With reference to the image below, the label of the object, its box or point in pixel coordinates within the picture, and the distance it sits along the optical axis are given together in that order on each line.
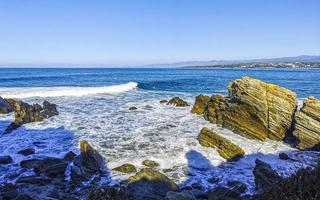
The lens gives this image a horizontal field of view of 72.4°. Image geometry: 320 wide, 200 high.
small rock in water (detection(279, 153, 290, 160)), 8.08
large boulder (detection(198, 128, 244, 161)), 8.04
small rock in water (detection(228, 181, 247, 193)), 5.93
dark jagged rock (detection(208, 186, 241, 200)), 5.50
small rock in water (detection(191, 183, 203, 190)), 6.22
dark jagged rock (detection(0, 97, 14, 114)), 13.19
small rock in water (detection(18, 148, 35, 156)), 8.01
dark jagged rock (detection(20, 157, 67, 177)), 6.72
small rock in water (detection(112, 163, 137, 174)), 6.95
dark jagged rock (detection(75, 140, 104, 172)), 6.98
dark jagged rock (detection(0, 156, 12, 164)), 7.41
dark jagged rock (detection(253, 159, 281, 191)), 5.89
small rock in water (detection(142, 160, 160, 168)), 7.37
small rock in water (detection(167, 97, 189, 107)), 14.74
